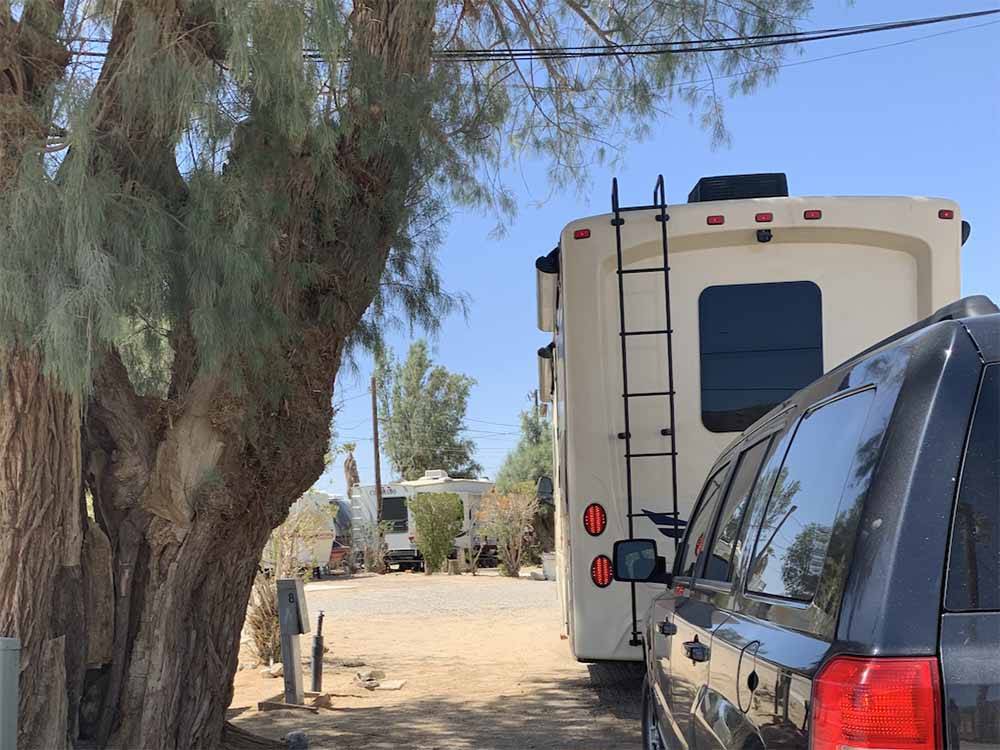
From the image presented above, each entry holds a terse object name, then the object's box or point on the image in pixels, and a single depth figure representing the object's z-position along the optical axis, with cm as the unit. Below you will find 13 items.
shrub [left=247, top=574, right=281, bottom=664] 1084
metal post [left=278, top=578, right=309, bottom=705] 830
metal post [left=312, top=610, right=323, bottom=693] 911
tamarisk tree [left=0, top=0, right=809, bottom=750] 484
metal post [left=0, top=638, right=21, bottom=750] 404
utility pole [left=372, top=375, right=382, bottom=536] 3260
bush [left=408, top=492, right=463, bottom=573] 2717
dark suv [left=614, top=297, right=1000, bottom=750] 167
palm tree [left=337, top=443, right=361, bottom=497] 3900
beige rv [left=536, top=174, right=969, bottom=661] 641
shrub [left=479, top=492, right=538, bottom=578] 2631
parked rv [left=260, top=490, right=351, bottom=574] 1233
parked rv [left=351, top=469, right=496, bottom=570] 3050
